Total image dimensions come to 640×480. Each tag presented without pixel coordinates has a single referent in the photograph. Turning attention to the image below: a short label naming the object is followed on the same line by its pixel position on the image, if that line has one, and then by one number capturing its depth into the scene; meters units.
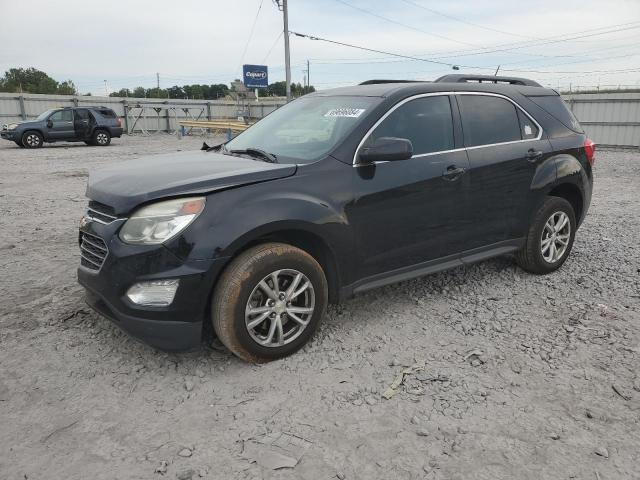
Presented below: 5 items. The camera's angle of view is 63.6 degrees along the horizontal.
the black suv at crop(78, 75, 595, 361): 3.00
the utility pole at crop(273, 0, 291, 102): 26.77
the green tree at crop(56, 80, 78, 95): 70.28
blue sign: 36.25
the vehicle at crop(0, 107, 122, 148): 19.92
